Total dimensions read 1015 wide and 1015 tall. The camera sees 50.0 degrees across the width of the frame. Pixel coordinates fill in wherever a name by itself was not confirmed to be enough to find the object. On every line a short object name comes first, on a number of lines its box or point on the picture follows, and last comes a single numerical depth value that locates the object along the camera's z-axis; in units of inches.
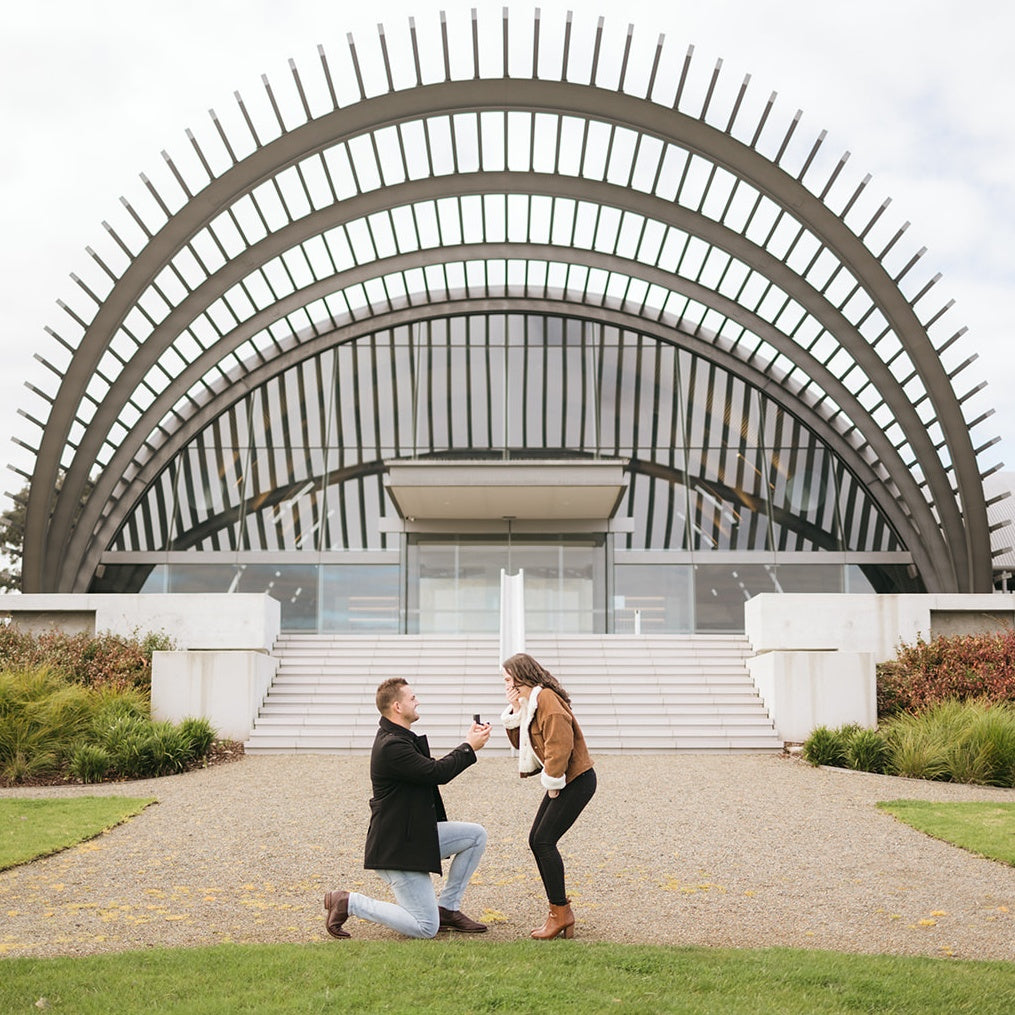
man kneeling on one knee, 233.3
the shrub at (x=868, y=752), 558.9
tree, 1674.5
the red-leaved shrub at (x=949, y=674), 660.1
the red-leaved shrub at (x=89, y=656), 686.5
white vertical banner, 682.8
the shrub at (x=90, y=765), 533.3
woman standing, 239.5
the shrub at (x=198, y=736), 583.5
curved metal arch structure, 877.2
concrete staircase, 661.9
